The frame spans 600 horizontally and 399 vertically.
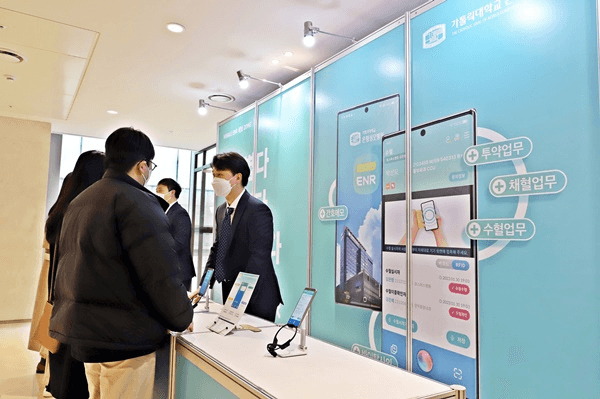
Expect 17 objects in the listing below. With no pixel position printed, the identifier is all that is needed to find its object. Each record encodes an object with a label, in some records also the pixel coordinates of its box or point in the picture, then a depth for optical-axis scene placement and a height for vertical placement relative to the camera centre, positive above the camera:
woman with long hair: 2.32 -0.10
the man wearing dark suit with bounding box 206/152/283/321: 2.67 -0.14
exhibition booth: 1.71 +0.04
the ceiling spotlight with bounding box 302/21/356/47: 3.16 +1.49
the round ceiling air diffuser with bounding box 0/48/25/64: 3.97 +1.56
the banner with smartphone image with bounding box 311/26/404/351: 2.79 +0.35
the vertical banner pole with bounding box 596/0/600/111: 1.73 +0.84
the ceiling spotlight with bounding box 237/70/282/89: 4.15 +1.45
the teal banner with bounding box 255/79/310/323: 3.65 +0.41
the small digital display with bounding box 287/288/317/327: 1.72 -0.33
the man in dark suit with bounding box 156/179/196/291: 3.65 -0.09
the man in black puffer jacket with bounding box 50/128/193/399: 1.60 -0.24
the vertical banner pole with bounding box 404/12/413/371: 2.47 +0.30
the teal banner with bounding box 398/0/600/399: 1.74 +0.11
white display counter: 1.31 -0.51
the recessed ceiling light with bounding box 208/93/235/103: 5.11 +1.55
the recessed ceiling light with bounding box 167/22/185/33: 3.42 +1.60
